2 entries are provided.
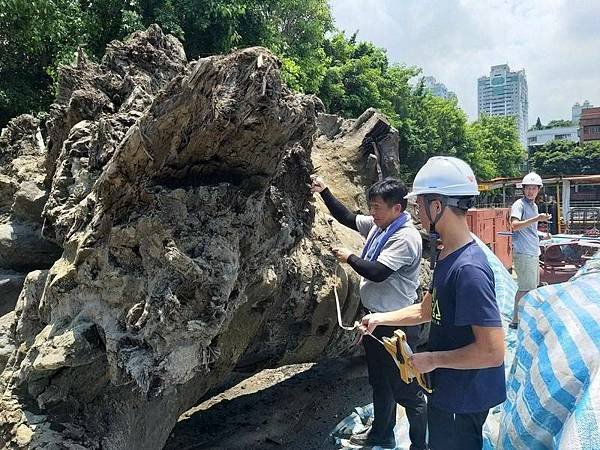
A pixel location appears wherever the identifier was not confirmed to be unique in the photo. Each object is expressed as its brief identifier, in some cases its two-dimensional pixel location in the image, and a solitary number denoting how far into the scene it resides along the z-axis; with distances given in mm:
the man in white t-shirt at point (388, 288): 3109
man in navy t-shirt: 1996
